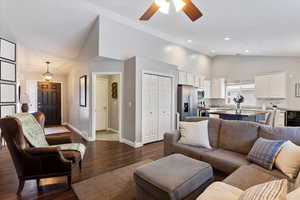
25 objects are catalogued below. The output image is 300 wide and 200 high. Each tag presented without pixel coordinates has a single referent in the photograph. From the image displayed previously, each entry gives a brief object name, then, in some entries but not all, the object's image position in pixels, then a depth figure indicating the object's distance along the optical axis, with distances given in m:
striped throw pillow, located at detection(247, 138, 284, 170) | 1.88
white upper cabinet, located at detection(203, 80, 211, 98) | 7.07
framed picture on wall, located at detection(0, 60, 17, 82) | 3.79
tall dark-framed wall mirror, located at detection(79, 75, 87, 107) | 4.98
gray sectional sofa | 1.69
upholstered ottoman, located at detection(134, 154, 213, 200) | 1.54
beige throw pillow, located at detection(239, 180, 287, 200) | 0.86
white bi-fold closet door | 4.34
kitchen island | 4.03
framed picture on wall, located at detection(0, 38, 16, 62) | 3.79
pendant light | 6.47
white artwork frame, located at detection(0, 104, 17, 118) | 3.77
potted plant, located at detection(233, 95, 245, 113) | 4.51
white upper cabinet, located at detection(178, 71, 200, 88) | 5.72
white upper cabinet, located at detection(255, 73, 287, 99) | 5.58
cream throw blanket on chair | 2.22
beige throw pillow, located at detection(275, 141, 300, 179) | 1.71
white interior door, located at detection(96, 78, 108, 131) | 5.81
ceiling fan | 2.04
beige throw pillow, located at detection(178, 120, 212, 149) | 2.70
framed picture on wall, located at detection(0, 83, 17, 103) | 3.79
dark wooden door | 7.30
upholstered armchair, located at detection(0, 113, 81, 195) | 1.95
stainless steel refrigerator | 5.36
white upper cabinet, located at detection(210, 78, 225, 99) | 7.13
